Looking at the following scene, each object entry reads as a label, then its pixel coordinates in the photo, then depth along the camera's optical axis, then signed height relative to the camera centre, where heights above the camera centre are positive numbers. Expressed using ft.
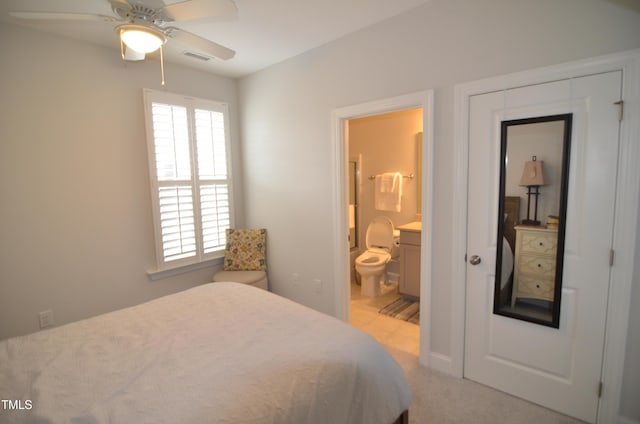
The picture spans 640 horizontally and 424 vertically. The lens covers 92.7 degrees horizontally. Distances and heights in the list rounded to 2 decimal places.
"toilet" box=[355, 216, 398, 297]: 12.41 -3.05
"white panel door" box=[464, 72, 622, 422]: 5.44 -1.52
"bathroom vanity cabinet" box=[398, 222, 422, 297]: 11.71 -2.99
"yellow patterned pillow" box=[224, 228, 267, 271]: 11.39 -2.45
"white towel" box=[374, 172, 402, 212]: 13.80 -0.38
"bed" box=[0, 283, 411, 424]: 3.44 -2.47
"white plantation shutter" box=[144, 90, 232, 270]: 9.71 +0.33
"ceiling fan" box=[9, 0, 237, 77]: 4.66 +2.73
